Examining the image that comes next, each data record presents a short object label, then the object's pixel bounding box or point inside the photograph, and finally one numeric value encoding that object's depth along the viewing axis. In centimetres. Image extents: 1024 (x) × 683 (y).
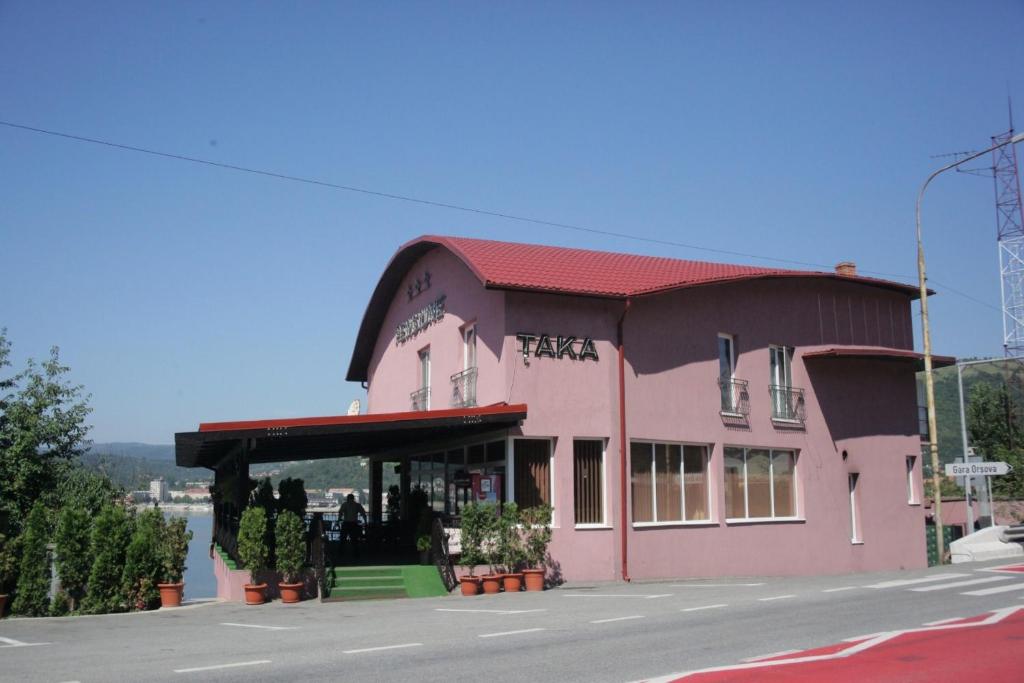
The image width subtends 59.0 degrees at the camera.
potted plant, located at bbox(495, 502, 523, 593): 1722
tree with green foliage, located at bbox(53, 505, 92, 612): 1558
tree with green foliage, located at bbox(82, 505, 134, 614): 1547
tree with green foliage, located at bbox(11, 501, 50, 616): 1527
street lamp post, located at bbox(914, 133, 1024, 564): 2270
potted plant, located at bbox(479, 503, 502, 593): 1725
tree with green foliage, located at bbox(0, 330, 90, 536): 2422
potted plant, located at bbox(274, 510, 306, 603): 1565
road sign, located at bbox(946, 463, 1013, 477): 2398
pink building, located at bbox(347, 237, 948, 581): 1869
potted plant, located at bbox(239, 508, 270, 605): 1572
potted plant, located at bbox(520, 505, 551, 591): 1731
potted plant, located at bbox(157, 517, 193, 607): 1600
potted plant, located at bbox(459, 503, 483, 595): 1712
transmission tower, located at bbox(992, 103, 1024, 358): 4382
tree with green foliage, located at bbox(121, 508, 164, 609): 1572
